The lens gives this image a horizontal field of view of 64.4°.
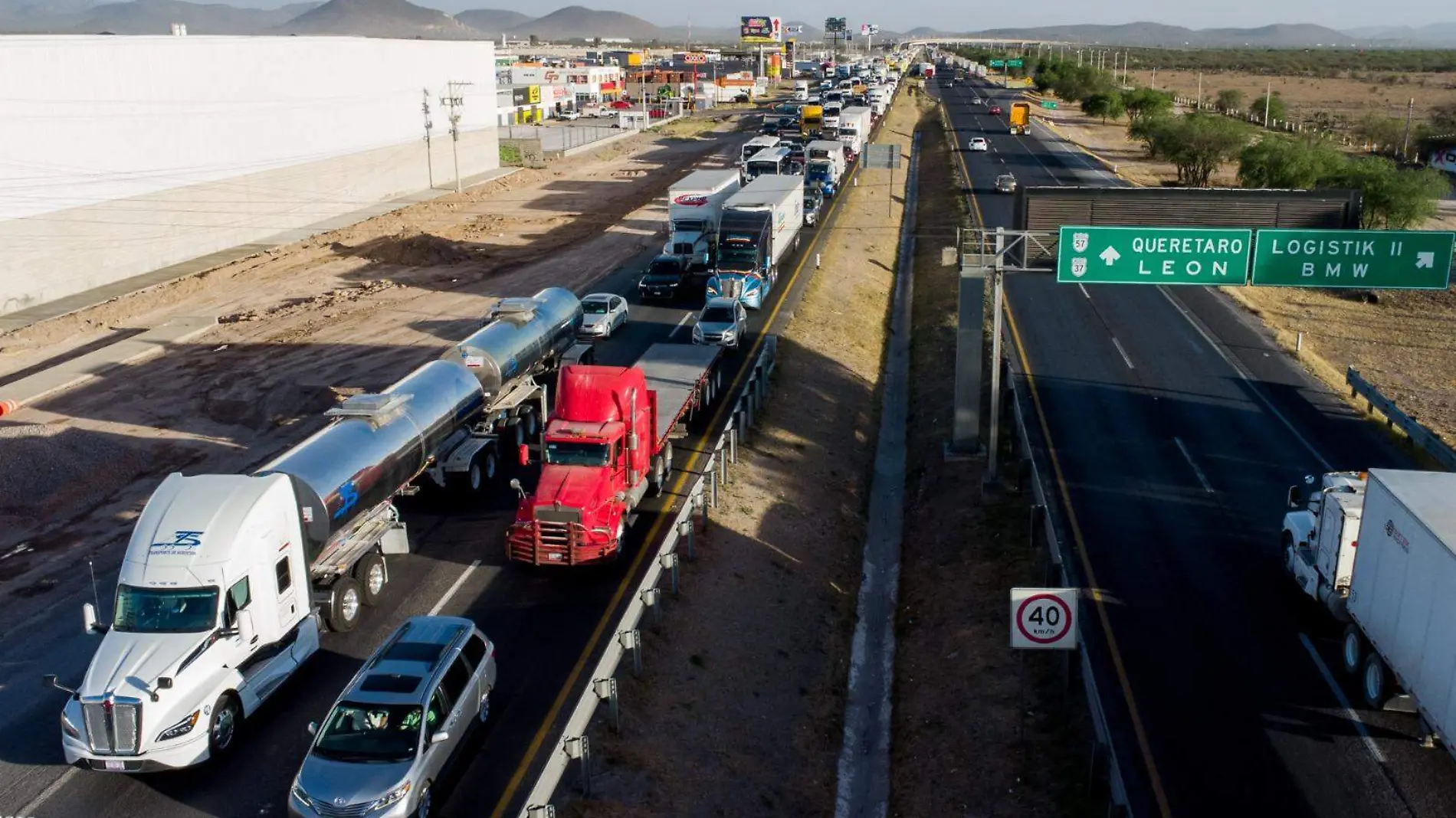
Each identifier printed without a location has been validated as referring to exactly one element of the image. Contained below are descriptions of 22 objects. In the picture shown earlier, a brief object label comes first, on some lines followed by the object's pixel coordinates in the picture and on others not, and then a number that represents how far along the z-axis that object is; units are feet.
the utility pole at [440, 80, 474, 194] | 268.60
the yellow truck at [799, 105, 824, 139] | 360.48
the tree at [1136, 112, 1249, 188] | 254.06
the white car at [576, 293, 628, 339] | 133.08
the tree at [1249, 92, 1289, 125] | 392.68
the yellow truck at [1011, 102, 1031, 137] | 374.02
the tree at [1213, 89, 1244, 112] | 454.81
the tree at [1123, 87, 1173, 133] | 347.15
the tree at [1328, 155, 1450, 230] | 180.24
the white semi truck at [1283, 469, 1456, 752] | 49.98
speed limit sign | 53.11
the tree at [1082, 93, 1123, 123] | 427.33
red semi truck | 71.05
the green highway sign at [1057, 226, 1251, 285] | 84.84
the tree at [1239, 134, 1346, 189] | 204.85
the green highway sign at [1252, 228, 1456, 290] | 83.30
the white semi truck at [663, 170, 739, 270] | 164.96
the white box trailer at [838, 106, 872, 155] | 299.99
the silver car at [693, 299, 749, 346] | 122.21
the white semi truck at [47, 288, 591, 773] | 50.57
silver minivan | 45.19
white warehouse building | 155.53
